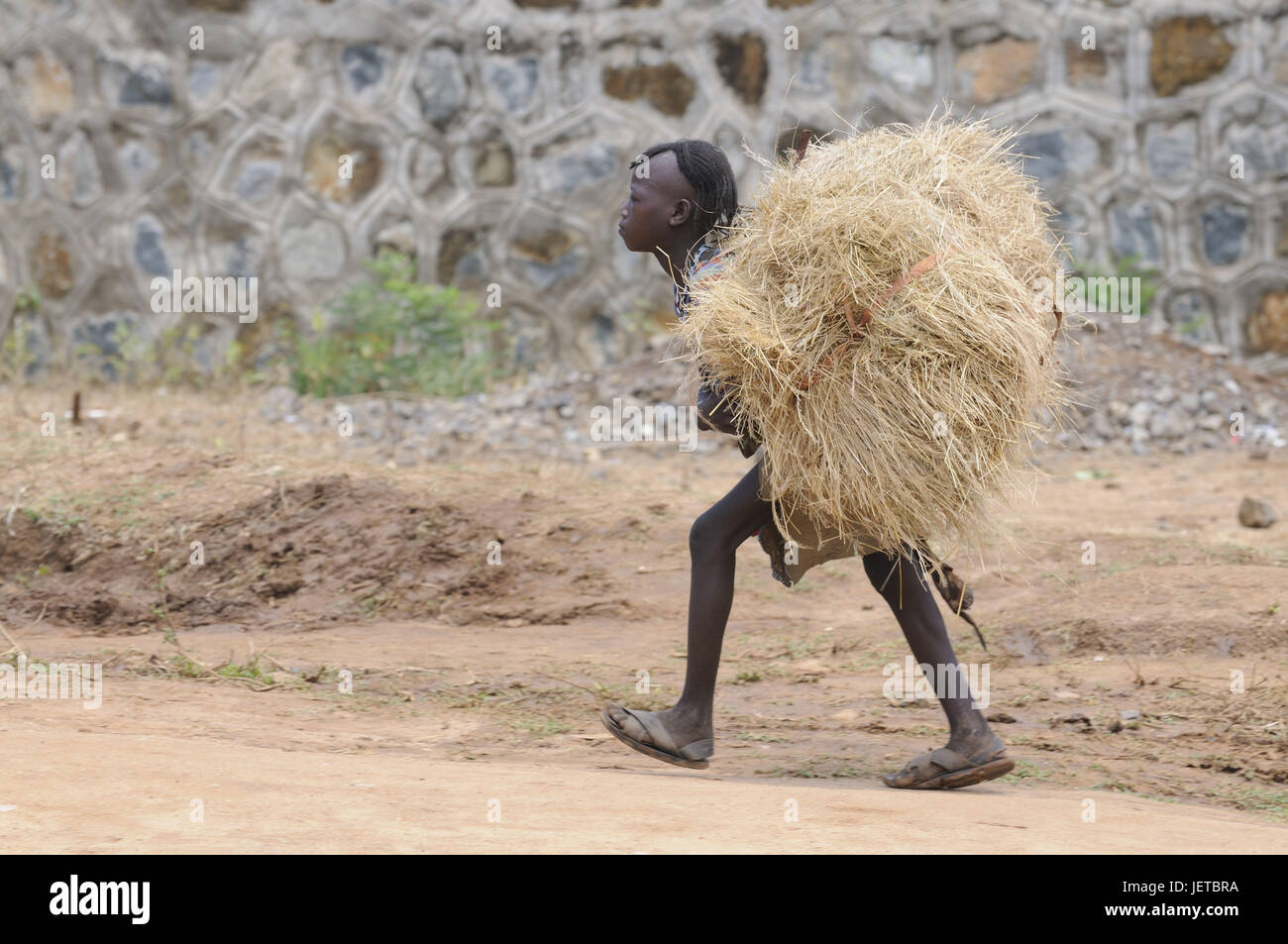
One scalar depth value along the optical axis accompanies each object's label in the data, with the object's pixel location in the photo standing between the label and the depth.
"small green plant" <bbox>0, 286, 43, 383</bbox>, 17.19
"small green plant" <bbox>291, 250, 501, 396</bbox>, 16.84
